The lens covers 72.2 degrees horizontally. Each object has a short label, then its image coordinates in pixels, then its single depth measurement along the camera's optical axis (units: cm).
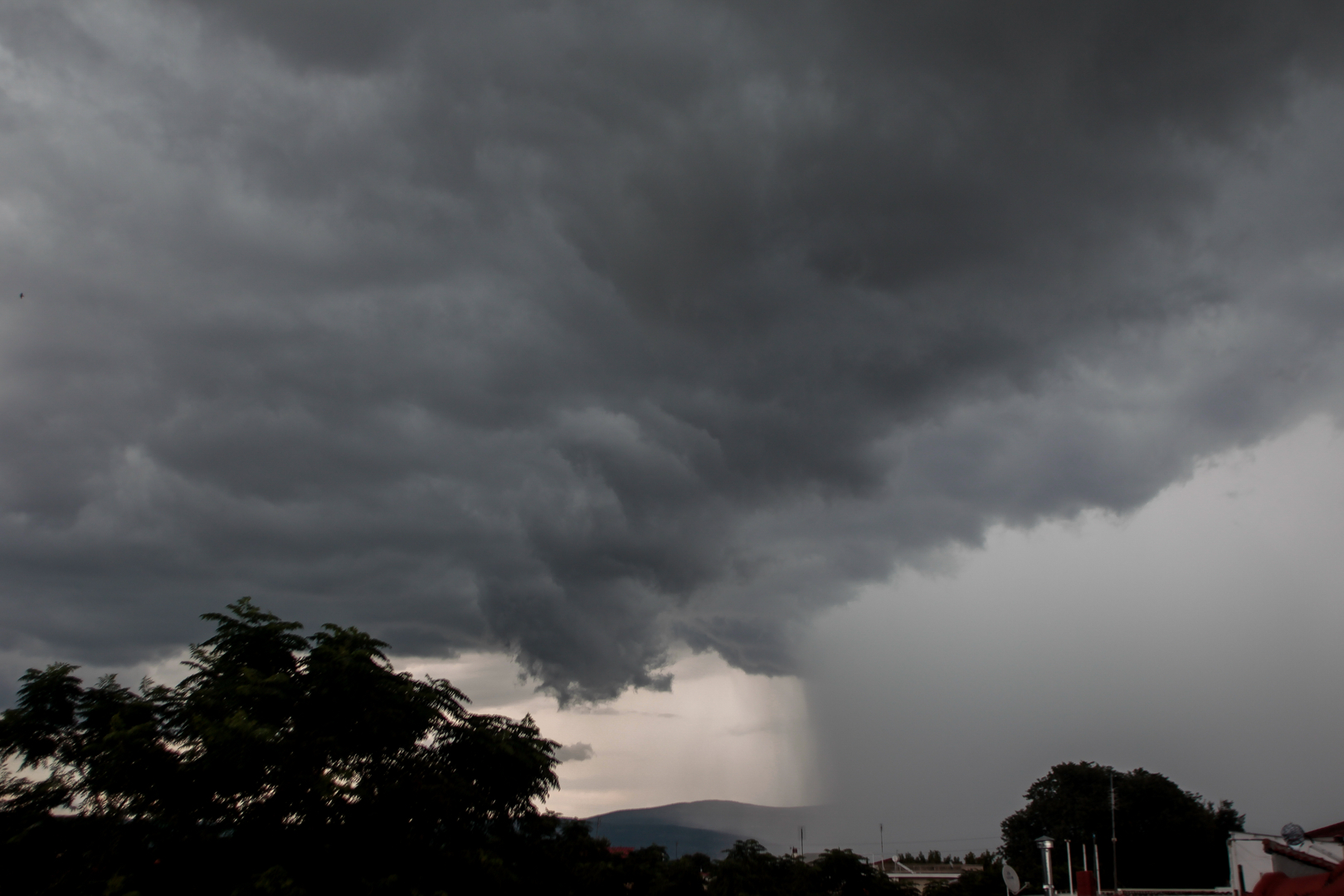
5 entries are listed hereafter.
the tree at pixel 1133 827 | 10438
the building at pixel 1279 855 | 3628
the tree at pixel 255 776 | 3303
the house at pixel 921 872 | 11581
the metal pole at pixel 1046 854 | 3394
